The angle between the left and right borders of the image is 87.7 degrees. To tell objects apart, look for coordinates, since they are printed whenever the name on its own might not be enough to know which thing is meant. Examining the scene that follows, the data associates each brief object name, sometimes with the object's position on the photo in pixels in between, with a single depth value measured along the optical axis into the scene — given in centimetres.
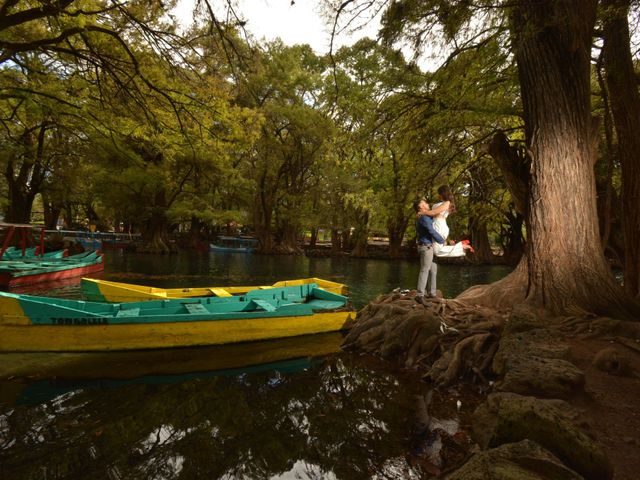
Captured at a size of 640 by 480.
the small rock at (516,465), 196
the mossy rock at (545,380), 350
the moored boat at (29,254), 1497
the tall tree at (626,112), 621
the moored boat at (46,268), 1150
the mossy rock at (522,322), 504
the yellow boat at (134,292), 884
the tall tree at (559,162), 579
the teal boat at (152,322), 596
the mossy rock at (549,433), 225
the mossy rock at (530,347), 411
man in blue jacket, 639
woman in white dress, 638
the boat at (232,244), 3799
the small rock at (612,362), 404
